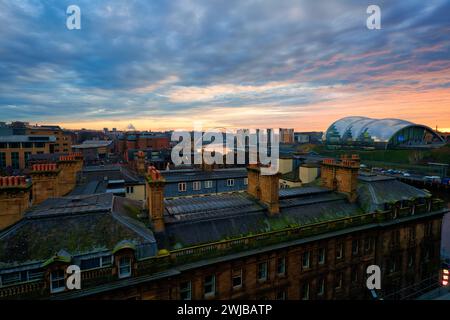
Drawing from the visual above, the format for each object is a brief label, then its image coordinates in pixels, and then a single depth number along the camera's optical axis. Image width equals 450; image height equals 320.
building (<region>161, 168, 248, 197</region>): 44.75
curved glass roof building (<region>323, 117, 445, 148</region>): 138.75
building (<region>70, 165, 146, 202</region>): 40.09
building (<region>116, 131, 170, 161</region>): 142.62
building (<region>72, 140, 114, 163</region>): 120.75
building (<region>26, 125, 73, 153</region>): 132.12
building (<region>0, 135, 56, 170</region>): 103.12
